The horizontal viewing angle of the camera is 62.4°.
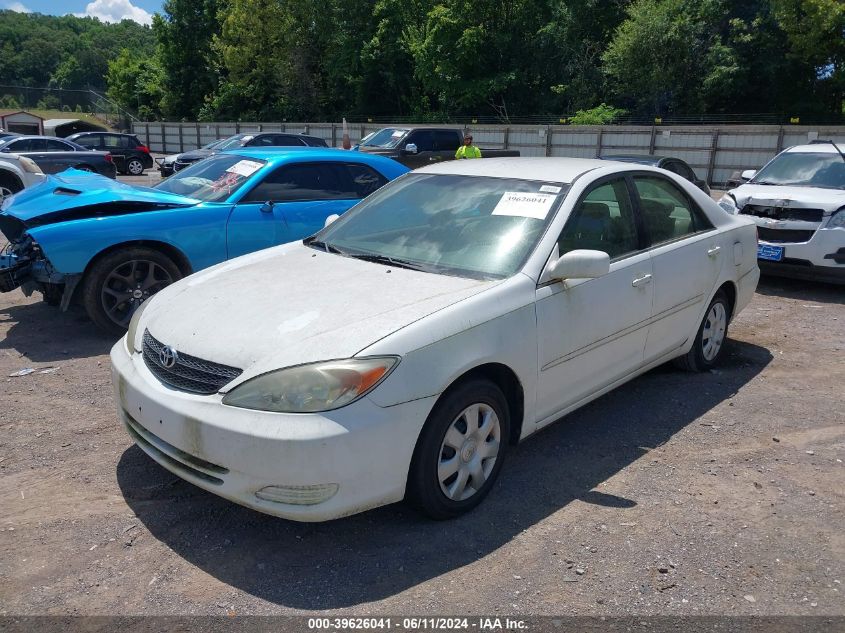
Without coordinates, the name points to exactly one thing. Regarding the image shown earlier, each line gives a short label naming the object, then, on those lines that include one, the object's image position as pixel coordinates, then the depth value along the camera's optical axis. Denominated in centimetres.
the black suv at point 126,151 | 2527
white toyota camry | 286
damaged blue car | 571
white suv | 790
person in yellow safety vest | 1588
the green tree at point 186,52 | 5744
